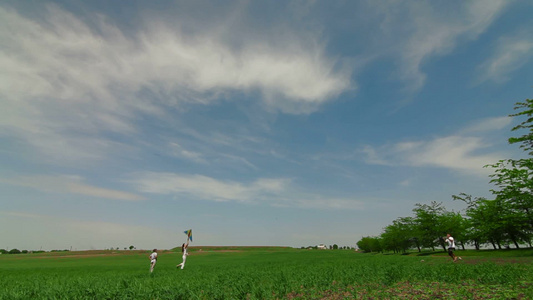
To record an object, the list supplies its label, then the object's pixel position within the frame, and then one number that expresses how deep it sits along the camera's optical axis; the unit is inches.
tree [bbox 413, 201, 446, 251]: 2275.6
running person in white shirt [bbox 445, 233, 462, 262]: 938.7
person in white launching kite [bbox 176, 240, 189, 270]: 1108.5
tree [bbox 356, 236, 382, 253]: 4347.9
